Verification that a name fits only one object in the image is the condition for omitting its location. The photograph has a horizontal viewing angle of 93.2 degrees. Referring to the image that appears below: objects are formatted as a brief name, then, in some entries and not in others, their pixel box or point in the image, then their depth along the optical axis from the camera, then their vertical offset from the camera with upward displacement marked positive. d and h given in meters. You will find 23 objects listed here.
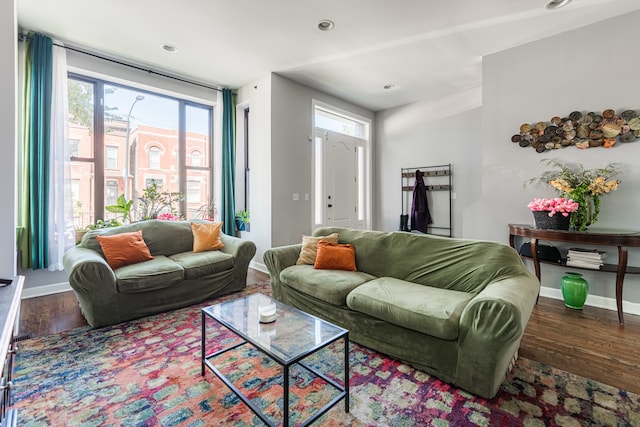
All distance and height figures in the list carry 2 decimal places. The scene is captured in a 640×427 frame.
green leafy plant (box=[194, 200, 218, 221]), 4.93 +0.00
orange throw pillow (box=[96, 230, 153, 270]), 2.97 -0.37
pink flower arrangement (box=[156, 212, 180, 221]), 4.18 -0.06
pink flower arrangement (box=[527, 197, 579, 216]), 2.92 +0.05
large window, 3.88 +0.96
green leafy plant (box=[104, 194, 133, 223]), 3.89 +0.07
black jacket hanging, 5.39 +0.07
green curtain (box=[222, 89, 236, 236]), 4.89 +0.80
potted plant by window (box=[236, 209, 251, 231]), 4.96 -0.13
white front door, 5.32 +0.59
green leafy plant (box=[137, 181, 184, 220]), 4.30 +0.15
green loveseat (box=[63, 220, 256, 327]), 2.55 -0.59
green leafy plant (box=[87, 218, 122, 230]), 3.81 -0.14
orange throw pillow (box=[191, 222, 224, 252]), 3.68 -0.30
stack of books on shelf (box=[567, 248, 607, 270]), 2.88 -0.46
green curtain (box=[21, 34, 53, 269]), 3.29 +0.76
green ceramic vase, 2.98 -0.79
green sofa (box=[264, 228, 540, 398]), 1.66 -0.60
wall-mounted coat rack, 5.25 +0.29
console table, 2.66 -0.27
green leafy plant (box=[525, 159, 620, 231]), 2.95 +0.24
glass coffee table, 1.46 -0.67
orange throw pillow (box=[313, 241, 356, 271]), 2.88 -0.44
